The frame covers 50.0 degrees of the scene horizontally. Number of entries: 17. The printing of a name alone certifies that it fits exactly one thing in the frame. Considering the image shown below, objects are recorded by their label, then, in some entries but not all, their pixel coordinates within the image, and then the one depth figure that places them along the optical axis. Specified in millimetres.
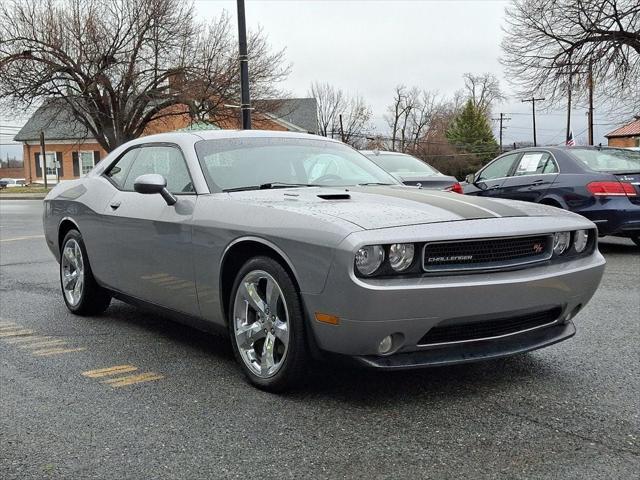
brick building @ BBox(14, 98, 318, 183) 57094
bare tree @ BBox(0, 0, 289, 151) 31375
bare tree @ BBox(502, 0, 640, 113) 24297
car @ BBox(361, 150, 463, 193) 8805
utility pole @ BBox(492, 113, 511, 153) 92875
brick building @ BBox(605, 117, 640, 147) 58094
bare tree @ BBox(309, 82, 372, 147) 72312
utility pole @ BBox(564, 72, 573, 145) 49756
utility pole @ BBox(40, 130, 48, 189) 43297
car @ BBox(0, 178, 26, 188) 63838
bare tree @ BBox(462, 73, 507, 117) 89000
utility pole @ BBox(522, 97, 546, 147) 64625
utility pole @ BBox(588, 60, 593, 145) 25197
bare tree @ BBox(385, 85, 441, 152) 80688
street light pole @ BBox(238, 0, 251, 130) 14617
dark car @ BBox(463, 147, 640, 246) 8484
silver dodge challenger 3156
